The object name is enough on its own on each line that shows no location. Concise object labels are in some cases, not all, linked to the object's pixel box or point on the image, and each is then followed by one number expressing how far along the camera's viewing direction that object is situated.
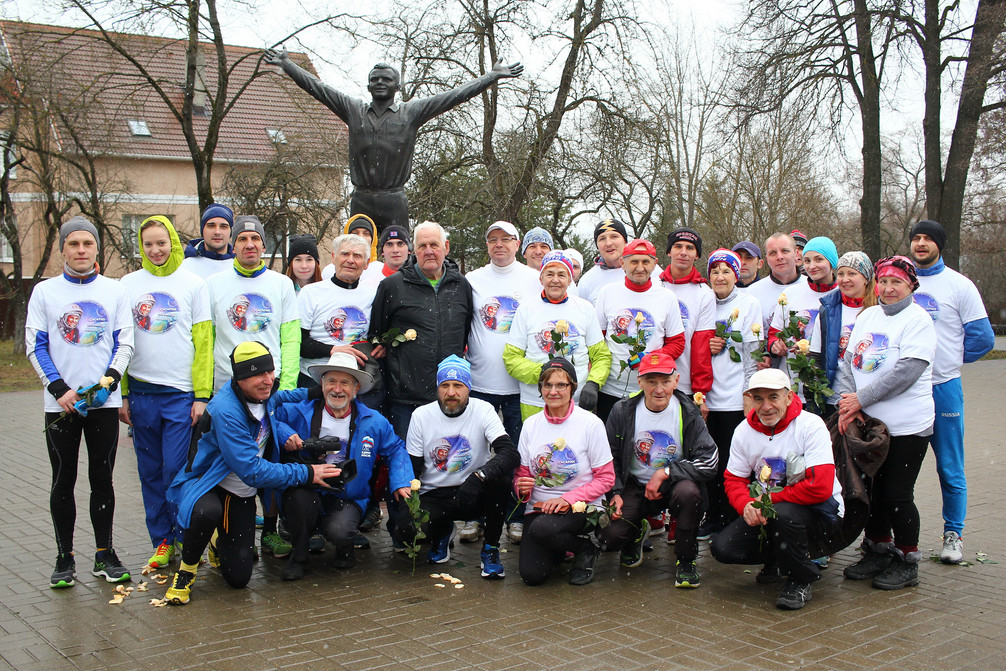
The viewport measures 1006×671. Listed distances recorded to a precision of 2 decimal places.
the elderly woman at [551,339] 5.81
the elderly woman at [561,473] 5.04
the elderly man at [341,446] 5.18
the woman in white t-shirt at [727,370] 5.86
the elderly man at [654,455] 5.19
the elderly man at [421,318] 5.97
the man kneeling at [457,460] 5.28
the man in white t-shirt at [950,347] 5.30
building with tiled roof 15.99
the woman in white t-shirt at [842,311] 5.39
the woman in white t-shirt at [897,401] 4.90
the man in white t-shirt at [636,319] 5.83
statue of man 7.73
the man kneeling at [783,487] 4.65
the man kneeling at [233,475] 4.78
